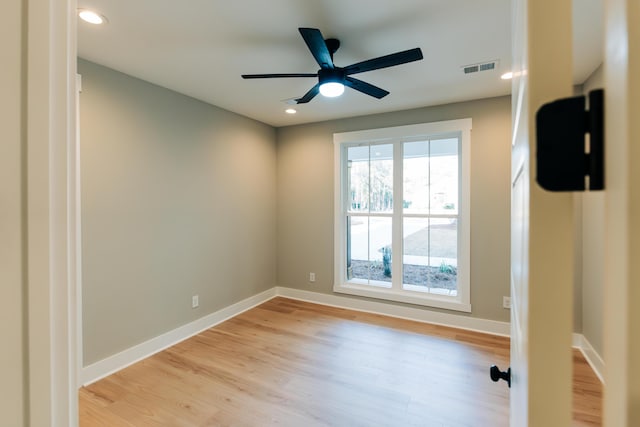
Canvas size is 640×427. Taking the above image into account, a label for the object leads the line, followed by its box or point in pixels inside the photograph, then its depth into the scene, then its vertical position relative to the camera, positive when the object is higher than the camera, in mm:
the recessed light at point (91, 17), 1795 +1205
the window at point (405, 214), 3527 -18
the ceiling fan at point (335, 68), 1762 +976
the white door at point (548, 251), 338 -45
